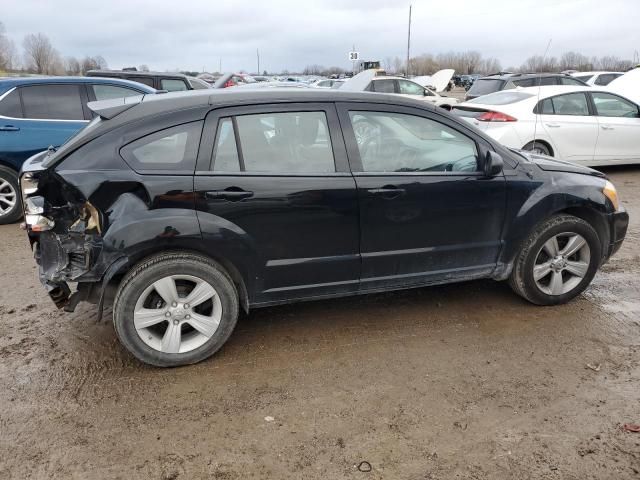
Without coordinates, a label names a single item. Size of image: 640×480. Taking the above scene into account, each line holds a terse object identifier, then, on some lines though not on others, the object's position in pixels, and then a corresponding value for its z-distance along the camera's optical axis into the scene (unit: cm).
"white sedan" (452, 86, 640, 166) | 821
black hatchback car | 309
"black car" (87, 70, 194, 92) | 1198
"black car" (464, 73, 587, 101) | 1430
